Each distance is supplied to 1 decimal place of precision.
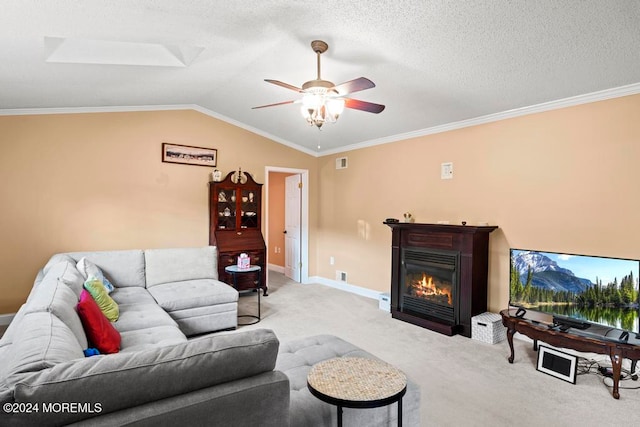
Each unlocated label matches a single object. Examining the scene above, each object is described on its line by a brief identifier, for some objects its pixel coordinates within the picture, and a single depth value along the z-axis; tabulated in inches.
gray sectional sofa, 43.9
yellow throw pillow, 116.4
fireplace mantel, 151.4
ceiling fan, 100.4
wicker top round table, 56.9
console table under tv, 101.7
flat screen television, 109.4
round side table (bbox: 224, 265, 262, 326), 172.6
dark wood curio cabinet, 211.5
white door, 261.7
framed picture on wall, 199.3
